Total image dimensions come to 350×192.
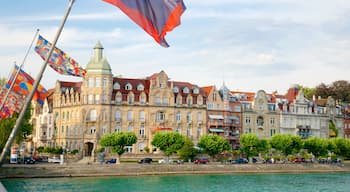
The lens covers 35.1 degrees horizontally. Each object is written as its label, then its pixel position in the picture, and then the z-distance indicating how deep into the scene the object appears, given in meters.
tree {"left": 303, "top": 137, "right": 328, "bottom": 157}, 100.88
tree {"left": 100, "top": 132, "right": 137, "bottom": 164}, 84.81
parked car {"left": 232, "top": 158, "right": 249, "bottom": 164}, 92.14
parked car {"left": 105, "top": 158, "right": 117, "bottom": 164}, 84.45
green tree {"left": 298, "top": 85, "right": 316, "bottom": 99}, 141.88
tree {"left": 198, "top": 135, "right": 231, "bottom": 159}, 90.50
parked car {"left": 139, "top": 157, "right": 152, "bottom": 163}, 86.42
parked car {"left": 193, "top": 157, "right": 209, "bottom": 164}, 88.36
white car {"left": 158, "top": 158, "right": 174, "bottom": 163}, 87.86
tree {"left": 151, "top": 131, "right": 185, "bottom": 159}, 87.56
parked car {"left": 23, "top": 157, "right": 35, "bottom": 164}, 79.28
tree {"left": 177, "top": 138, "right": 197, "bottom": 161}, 88.69
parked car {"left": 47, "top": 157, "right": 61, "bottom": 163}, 83.25
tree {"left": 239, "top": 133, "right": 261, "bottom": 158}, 95.69
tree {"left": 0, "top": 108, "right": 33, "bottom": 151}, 70.12
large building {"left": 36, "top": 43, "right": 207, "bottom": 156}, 96.44
